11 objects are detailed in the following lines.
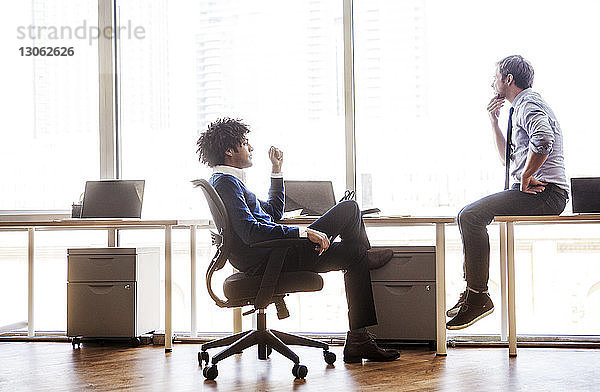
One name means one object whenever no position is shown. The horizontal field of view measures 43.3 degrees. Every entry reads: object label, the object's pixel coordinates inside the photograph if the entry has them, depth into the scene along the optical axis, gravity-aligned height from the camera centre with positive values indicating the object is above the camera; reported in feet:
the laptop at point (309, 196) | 14.16 +0.17
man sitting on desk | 12.39 +0.03
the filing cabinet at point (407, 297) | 13.12 -1.62
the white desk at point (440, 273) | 12.75 -1.18
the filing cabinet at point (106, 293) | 14.11 -1.59
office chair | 10.86 -1.21
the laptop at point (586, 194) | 13.23 +0.14
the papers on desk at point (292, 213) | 13.74 -0.14
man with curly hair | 10.94 -0.39
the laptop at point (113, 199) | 14.80 +0.18
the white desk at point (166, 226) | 13.08 -0.31
